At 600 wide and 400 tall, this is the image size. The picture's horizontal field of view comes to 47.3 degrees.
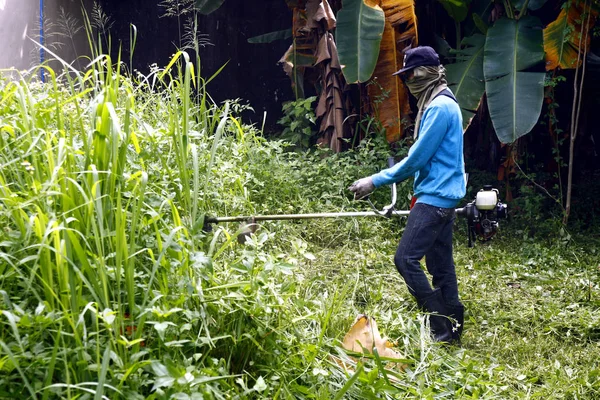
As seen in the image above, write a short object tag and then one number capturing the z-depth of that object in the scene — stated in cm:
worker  398
